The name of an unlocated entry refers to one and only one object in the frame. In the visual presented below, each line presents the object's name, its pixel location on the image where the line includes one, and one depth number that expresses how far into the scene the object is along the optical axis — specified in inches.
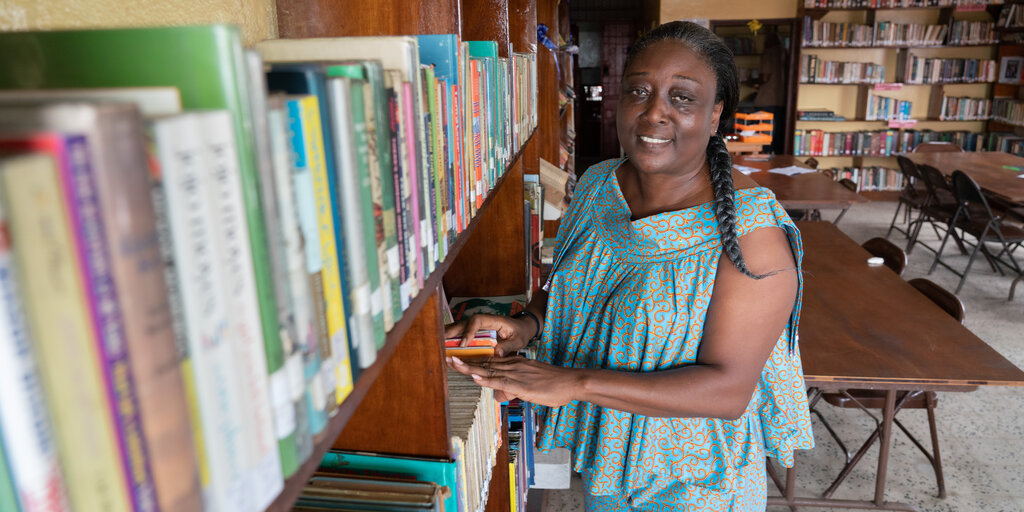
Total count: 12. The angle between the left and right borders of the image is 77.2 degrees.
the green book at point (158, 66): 14.0
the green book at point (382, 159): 22.5
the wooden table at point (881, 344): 75.9
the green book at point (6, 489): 10.7
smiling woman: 47.3
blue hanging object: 115.6
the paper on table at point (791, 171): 202.5
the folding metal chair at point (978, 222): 182.7
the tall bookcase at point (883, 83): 293.3
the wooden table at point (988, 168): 183.9
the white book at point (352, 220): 19.9
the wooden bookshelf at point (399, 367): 27.5
